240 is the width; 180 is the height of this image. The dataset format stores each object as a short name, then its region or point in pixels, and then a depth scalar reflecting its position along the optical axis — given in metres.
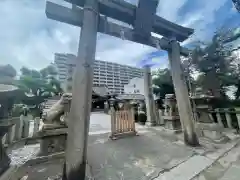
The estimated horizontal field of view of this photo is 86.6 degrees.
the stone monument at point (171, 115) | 5.09
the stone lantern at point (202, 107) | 4.29
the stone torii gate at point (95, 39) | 1.95
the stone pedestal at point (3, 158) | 1.62
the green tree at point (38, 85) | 11.41
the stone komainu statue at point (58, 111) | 2.74
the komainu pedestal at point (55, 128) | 2.64
